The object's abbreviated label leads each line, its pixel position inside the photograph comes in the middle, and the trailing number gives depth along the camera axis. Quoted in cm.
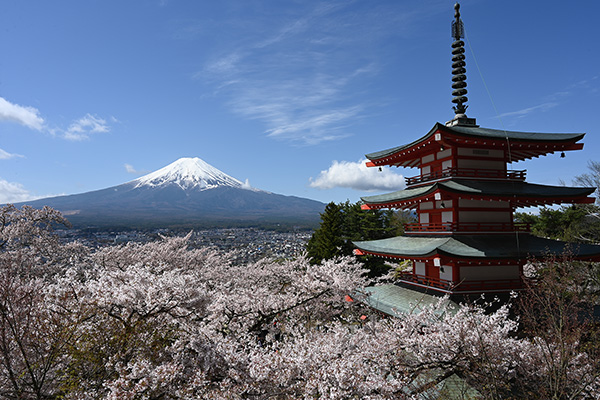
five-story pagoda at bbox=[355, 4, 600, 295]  1132
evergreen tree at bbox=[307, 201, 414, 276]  2842
